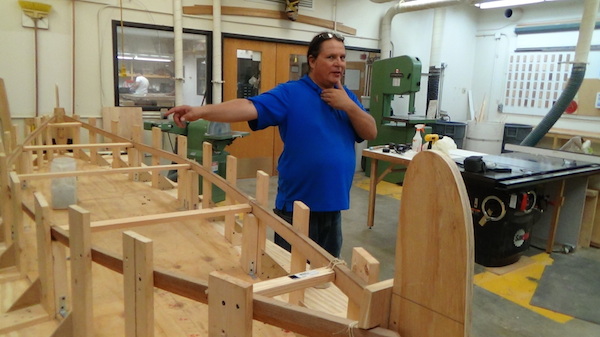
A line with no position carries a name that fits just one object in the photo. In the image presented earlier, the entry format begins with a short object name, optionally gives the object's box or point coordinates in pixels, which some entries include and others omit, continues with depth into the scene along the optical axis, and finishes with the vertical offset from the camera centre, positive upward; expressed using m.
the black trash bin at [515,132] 7.34 -0.30
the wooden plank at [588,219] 4.02 -0.98
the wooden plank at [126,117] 4.44 -0.20
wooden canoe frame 0.77 -0.45
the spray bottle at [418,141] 4.01 -0.29
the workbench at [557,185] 3.68 -0.64
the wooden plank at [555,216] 3.82 -0.91
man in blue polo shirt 1.83 -0.09
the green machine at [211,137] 4.22 -0.36
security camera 7.63 +1.83
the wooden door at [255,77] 6.12 +0.39
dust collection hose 4.95 +0.24
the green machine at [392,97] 5.44 +0.18
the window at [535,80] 7.18 +0.64
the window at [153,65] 5.23 +0.44
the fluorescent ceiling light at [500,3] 5.91 +1.60
